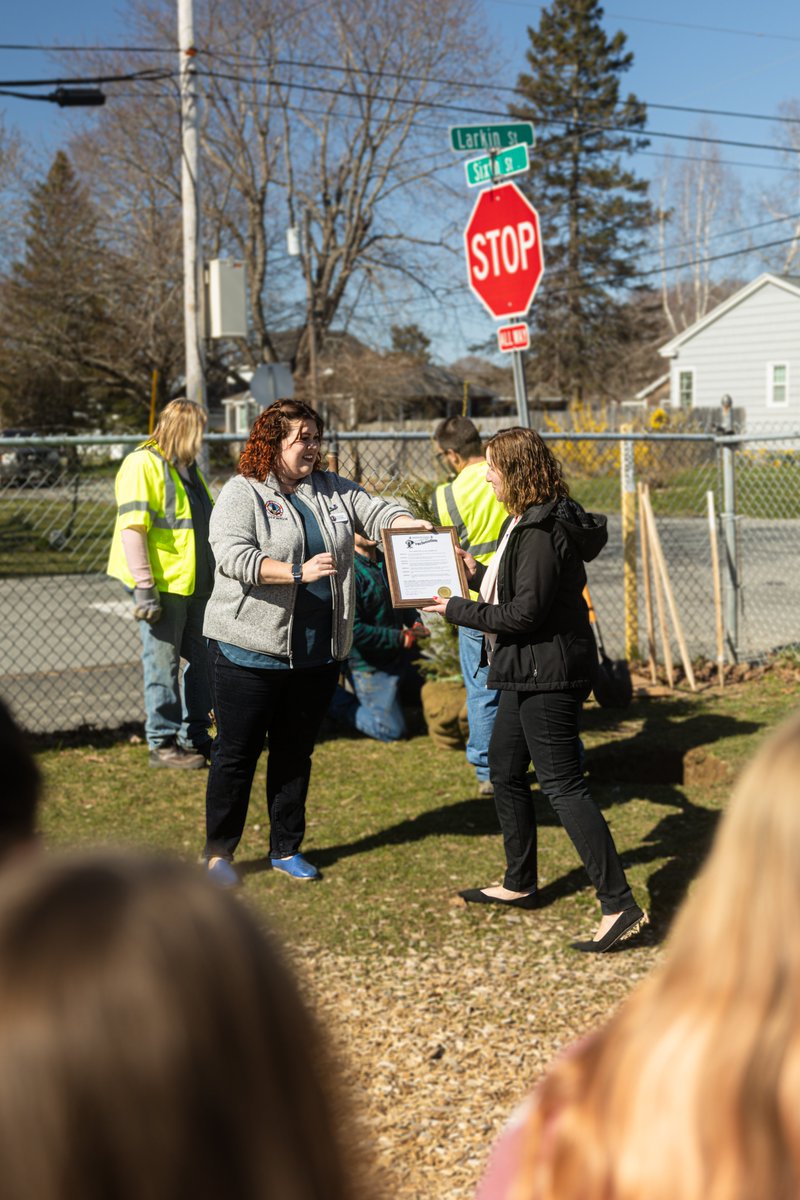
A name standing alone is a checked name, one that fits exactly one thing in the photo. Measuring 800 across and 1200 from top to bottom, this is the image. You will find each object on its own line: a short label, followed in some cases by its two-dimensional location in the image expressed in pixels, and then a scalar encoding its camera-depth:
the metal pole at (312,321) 30.30
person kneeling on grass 7.44
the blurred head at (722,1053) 1.14
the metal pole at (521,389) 7.16
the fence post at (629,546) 9.18
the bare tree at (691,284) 55.78
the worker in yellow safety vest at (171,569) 6.46
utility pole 14.69
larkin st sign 7.20
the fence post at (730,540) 9.31
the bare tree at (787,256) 50.34
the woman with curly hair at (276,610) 5.04
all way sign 7.10
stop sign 7.02
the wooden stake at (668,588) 8.76
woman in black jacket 4.71
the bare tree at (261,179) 28.20
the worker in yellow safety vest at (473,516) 6.40
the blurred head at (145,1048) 0.87
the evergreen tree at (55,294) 32.19
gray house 38.38
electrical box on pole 14.38
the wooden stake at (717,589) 9.13
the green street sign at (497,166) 7.13
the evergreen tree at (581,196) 53.00
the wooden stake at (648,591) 8.87
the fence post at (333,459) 6.85
